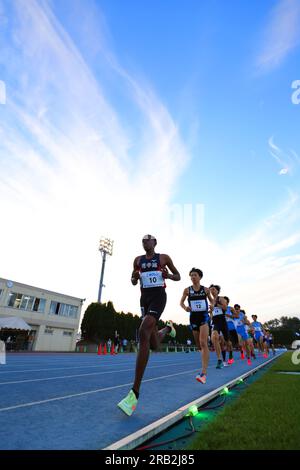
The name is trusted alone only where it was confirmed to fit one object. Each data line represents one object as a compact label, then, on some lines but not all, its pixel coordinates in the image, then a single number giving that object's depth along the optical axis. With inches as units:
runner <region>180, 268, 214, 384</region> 267.9
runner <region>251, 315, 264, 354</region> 693.9
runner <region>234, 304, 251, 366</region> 536.4
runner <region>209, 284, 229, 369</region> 386.2
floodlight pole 1806.5
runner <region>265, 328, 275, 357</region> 868.0
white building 1416.1
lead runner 147.4
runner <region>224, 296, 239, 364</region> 487.3
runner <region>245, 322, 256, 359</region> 577.7
